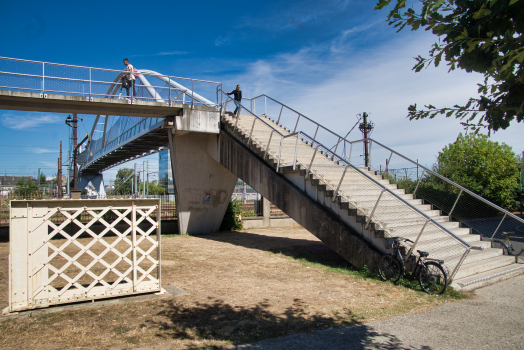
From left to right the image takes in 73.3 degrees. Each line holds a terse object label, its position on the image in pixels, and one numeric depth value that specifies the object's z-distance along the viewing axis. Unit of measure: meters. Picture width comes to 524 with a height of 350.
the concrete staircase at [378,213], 7.77
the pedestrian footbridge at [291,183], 8.55
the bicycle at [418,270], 6.82
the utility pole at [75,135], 23.37
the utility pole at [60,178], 34.66
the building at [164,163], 81.07
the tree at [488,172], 20.27
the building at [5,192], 25.11
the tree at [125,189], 41.64
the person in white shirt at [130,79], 14.87
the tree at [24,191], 23.91
